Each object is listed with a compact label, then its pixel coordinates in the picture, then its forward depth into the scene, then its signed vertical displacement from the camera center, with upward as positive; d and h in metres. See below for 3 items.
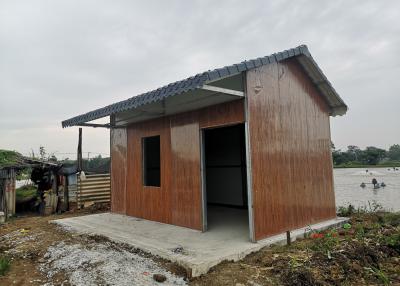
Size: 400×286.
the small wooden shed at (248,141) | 4.92 +0.41
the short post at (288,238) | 4.85 -1.38
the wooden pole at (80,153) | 10.85 +0.42
